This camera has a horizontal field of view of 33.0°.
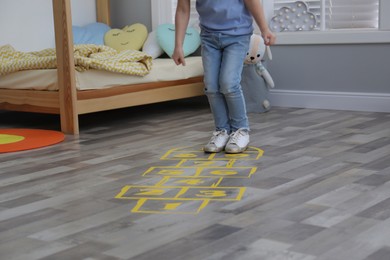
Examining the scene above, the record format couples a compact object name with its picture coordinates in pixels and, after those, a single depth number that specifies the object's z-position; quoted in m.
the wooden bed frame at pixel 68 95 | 3.21
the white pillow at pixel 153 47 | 4.24
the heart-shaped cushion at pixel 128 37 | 4.30
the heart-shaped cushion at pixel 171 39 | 4.21
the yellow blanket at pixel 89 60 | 3.33
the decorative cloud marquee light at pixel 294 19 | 4.04
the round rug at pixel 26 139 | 2.94
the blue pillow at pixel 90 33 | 4.34
